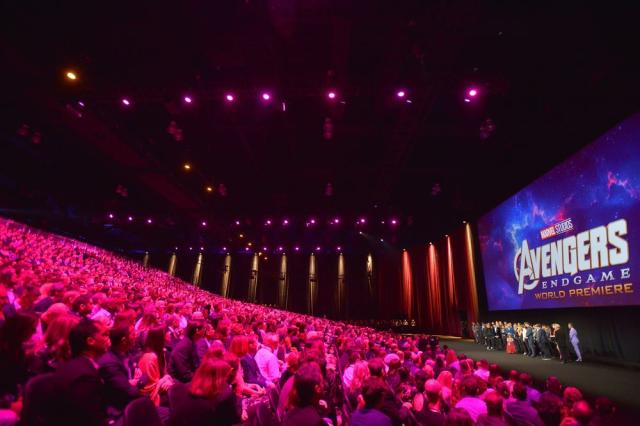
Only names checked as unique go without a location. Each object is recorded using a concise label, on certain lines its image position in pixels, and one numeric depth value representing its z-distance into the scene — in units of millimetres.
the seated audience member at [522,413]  2908
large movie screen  7520
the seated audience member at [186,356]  3826
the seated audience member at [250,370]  4312
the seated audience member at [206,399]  2133
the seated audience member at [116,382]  2559
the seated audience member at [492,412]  2401
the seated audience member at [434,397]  3350
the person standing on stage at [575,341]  9477
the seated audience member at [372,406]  2326
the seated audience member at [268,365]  4596
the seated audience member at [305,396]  2143
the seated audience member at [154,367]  3187
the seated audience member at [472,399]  2924
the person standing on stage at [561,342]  9520
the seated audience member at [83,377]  1957
